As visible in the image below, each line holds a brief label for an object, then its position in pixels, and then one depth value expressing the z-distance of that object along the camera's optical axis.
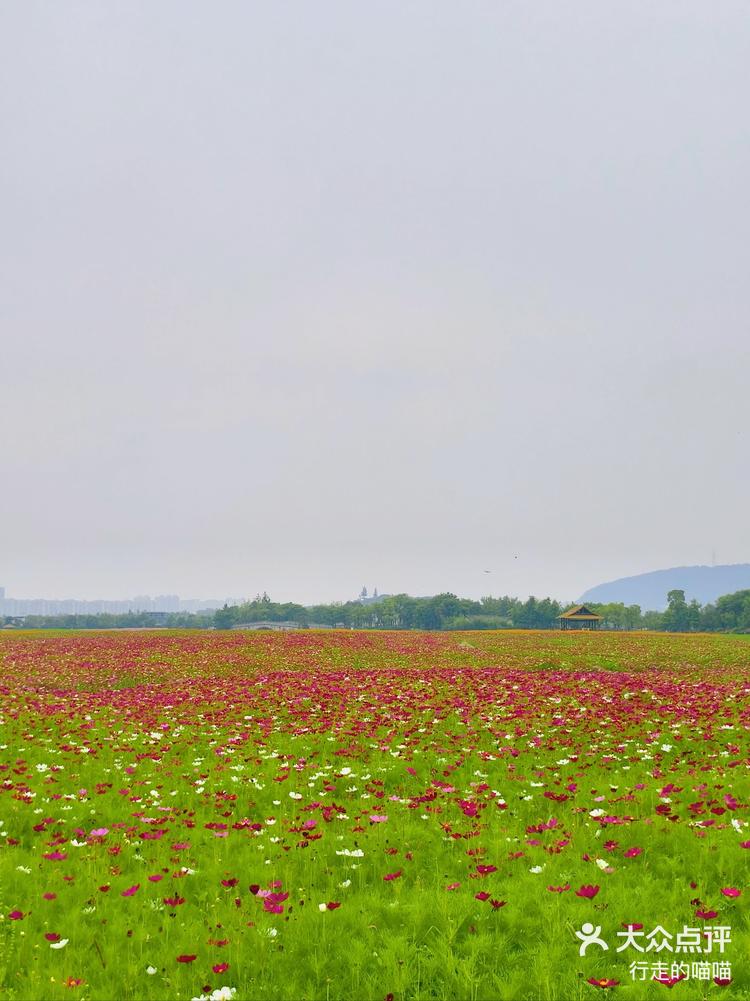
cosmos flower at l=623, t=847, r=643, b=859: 7.46
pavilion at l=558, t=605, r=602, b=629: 116.75
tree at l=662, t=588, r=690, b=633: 134.88
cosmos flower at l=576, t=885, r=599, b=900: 5.58
